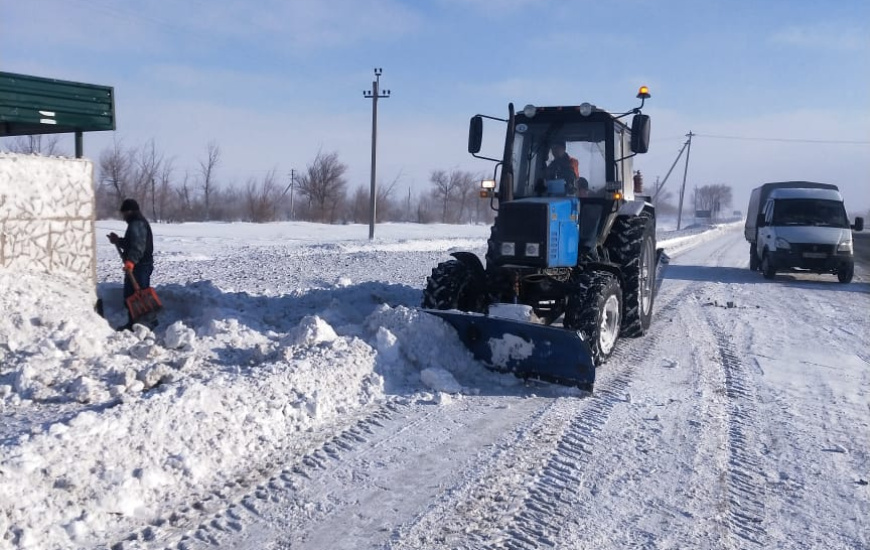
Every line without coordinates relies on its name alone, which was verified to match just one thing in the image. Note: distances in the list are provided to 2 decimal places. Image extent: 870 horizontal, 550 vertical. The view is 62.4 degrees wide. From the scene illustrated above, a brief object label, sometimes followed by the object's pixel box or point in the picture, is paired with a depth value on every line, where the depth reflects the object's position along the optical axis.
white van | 14.88
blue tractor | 6.12
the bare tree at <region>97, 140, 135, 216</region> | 42.91
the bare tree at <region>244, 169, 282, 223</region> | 50.09
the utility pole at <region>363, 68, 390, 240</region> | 28.39
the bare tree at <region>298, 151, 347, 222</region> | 53.75
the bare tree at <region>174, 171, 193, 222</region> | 47.97
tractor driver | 7.71
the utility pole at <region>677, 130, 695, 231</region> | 58.43
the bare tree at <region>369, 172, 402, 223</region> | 61.88
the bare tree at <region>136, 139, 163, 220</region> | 45.25
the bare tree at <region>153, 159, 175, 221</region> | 46.44
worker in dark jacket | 7.60
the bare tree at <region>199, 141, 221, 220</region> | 50.41
